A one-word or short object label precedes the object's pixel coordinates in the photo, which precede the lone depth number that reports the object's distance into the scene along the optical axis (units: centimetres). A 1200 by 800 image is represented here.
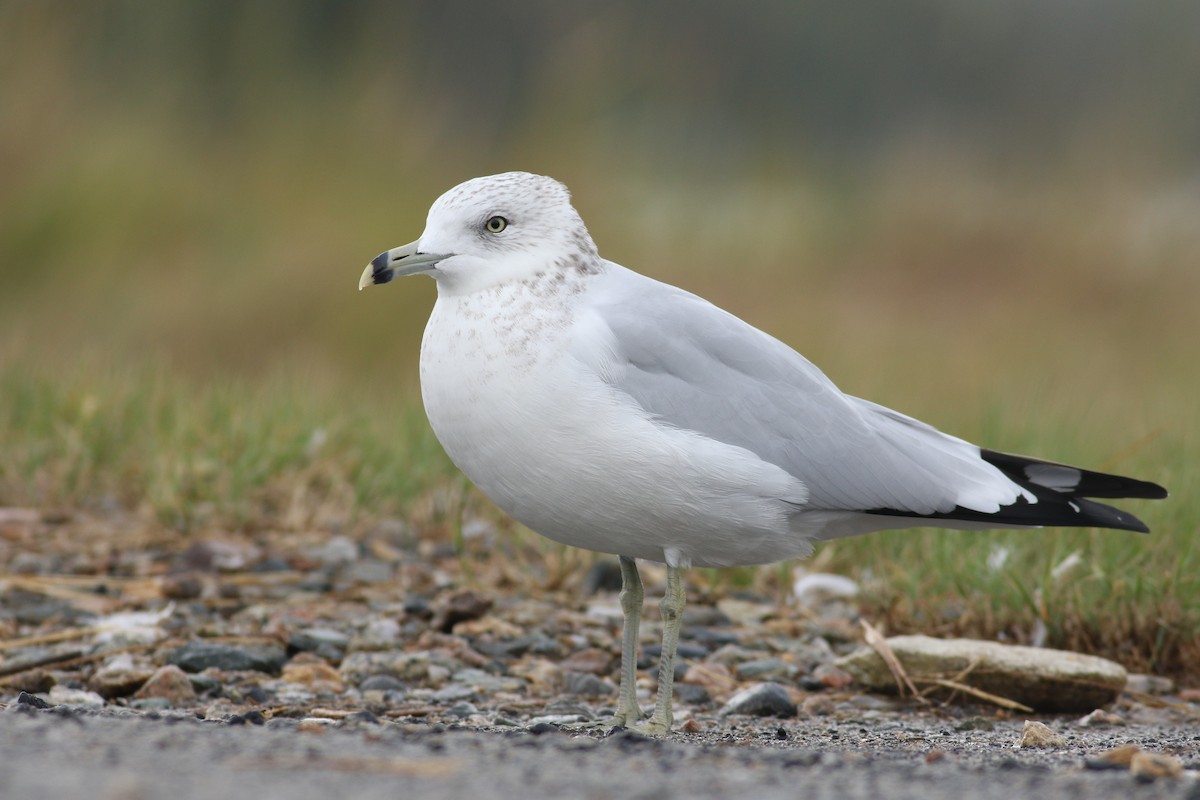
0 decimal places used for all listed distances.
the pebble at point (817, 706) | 840
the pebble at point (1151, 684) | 881
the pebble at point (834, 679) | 888
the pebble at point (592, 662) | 903
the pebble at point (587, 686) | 870
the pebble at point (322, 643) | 893
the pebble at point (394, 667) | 866
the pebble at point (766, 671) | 904
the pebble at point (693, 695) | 862
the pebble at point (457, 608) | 937
